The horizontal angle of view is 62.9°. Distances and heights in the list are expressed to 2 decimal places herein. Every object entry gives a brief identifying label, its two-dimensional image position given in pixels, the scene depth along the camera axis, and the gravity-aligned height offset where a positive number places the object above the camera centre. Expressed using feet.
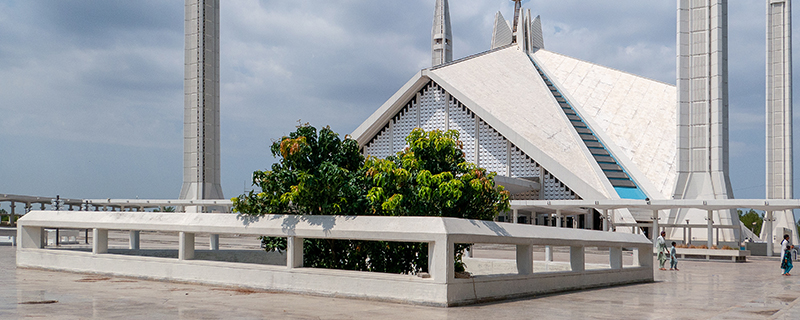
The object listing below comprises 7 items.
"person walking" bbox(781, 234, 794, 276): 57.21 -7.73
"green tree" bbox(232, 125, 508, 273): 36.29 -1.10
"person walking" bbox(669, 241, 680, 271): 61.78 -8.69
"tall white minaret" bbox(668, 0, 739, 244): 111.14 +10.22
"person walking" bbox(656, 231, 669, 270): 64.80 -8.24
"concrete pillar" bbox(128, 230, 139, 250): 50.96 -5.54
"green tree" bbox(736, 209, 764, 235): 301.10 -25.61
